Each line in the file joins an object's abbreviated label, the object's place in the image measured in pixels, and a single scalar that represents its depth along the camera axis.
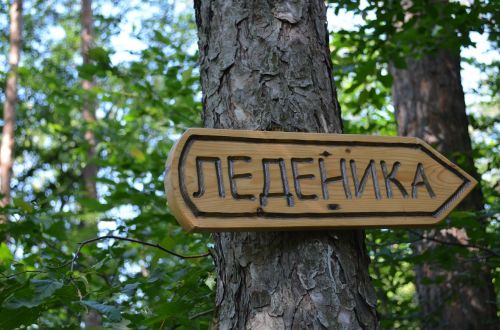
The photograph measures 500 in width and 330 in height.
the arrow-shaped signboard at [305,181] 1.19
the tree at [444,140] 3.12
